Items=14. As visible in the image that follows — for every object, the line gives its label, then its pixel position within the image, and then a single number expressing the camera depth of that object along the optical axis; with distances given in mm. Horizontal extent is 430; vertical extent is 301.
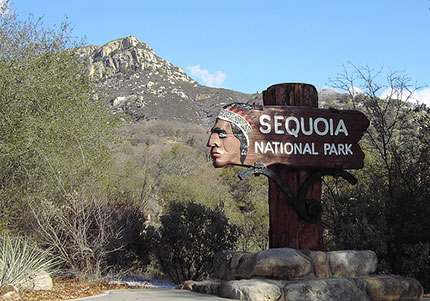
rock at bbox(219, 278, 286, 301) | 5645
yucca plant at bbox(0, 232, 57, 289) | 6298
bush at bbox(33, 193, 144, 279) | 8125
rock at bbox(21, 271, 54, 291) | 6591
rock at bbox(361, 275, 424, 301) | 6332
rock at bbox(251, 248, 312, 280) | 6195
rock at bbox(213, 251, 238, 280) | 7043
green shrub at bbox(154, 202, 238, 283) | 10172
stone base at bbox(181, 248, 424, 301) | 5859
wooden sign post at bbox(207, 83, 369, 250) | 6770
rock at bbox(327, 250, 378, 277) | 6570
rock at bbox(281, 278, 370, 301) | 5867
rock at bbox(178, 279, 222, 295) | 6504
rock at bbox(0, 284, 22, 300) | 5871
